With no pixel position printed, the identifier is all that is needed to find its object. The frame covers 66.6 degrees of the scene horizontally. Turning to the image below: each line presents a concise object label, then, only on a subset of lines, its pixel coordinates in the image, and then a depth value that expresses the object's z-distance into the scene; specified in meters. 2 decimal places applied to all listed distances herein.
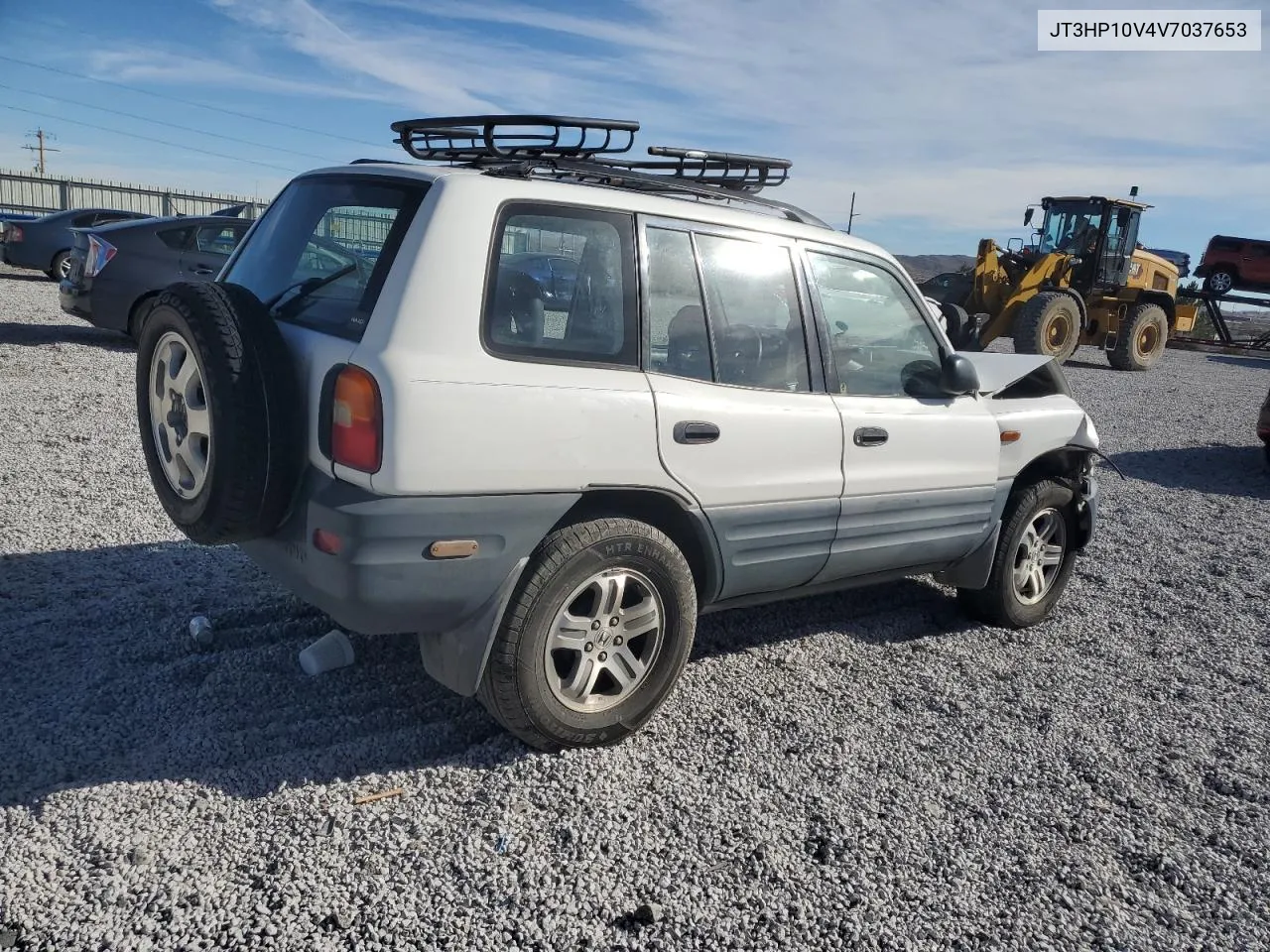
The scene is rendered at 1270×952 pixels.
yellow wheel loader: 17.12
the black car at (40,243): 16.33
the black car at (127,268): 9.92
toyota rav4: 2.74
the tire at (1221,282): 28.83
